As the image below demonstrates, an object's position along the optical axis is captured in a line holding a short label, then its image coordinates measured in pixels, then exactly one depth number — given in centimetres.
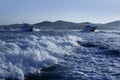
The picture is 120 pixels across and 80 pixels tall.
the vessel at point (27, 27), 4814
